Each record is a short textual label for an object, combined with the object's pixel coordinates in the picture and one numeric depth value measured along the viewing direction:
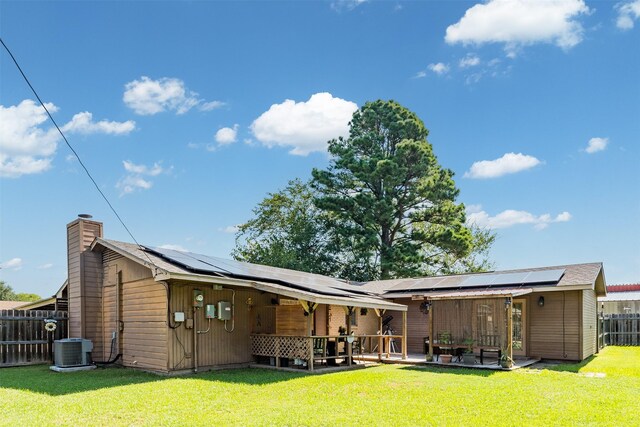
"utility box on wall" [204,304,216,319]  12.20
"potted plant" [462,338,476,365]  13.40
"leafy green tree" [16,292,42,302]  50.67
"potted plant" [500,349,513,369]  12.76
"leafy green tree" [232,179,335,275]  30.86
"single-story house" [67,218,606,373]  11.87
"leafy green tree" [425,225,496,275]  30.69
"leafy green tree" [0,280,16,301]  45.51
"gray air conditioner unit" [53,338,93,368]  12.35
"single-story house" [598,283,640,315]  26.06
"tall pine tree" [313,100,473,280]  28.05
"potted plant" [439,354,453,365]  13.69
